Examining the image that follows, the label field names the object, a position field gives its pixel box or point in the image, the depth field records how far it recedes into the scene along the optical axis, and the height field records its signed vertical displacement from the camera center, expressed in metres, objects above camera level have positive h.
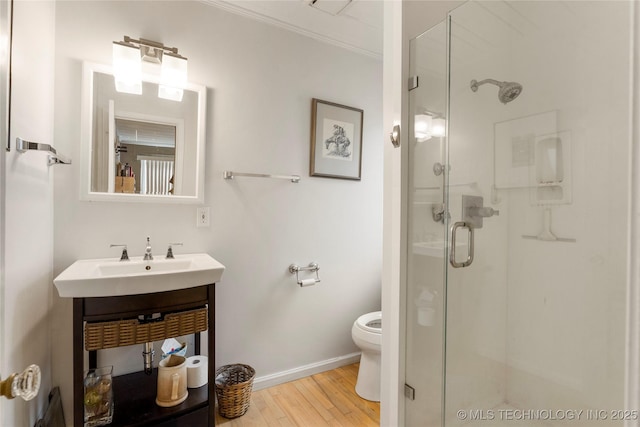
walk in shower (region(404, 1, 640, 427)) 1.02 -0.01
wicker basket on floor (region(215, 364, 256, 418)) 1.67 -1.01
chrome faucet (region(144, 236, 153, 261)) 1.55 -0.22
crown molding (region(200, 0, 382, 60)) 1.84 +1.27
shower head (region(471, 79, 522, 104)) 1.18 +0.50
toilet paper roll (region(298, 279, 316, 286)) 2.06 -0.47
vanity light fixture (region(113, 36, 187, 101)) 1.56 +0.79
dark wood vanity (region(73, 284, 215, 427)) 1.19 -0.72
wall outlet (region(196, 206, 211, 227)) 1.79 -0.03
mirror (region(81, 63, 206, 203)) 1.54 +0.38
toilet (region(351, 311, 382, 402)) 1.84 -0.93
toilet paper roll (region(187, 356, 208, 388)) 1.58 -0.85
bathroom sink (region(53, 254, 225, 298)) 1.17 -0.28
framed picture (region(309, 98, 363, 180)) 2.16 +0.55
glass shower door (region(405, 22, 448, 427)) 1.10 -0.04
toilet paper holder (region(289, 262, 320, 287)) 2.07 -0.41
